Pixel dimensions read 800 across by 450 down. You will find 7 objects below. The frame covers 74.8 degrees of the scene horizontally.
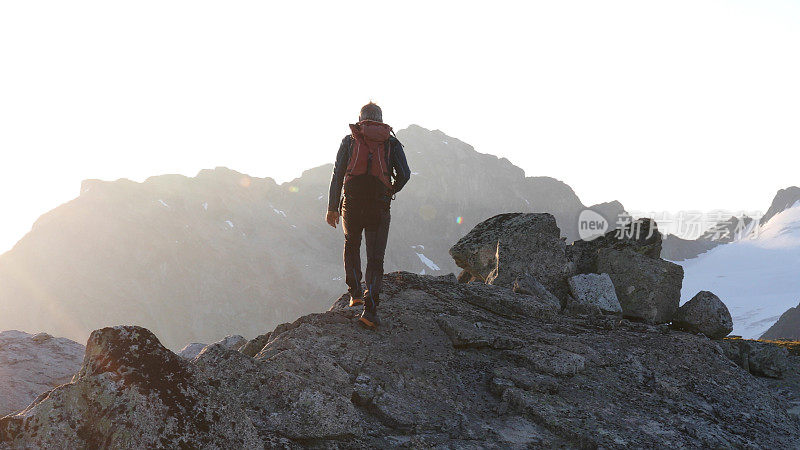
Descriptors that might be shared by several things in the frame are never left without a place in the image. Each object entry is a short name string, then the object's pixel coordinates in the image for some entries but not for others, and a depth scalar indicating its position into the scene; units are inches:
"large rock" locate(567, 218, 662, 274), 660.1
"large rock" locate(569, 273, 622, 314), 583.5
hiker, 380.8
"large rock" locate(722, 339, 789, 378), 534.0
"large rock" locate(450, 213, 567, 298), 620.4
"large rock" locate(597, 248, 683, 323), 616.4
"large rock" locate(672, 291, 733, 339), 591.2
